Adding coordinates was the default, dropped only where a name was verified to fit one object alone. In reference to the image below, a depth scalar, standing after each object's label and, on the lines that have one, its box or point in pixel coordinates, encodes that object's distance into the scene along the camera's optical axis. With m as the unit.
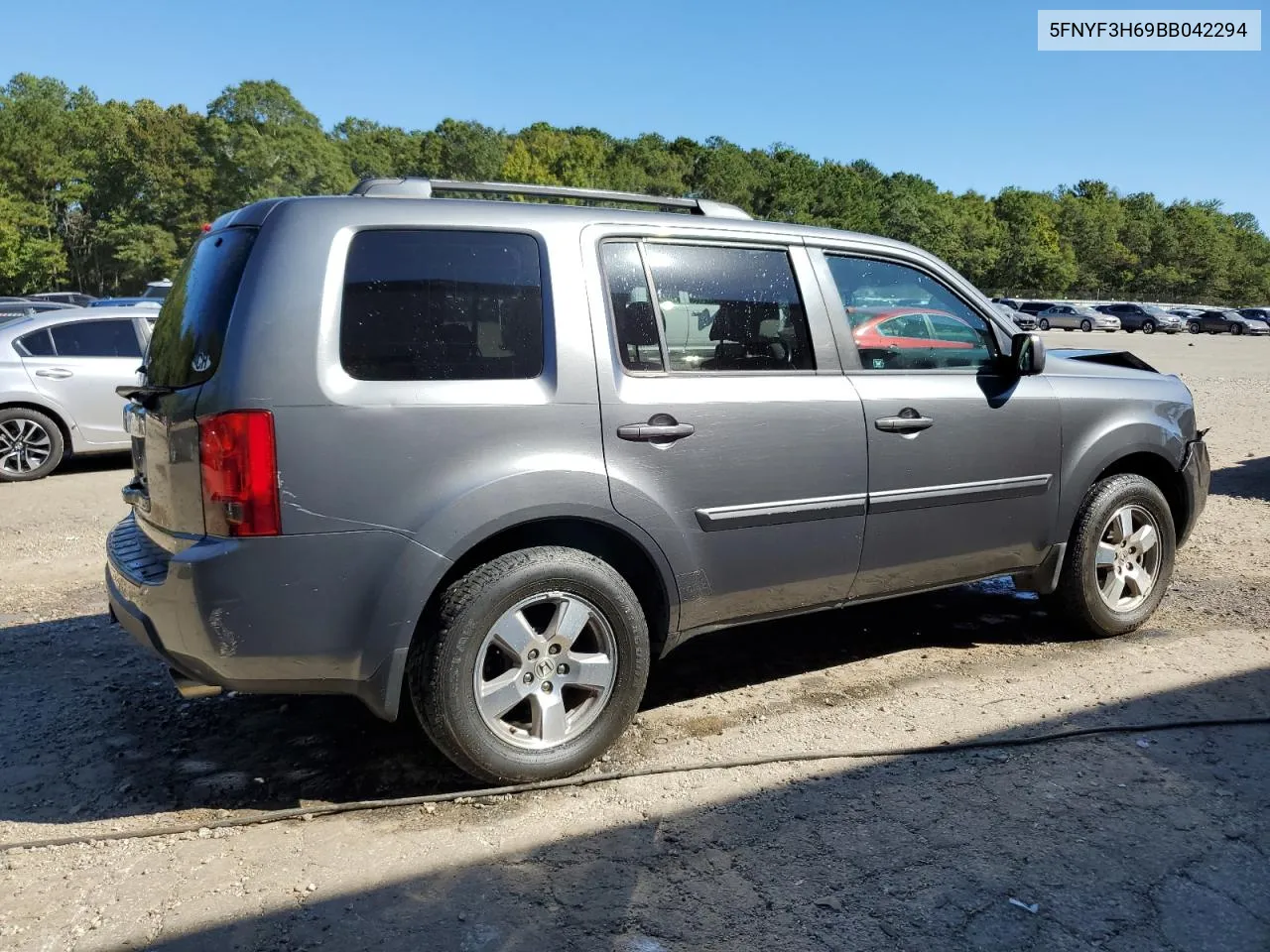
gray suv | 3.00
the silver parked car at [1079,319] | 55.72
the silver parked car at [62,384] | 9.45
